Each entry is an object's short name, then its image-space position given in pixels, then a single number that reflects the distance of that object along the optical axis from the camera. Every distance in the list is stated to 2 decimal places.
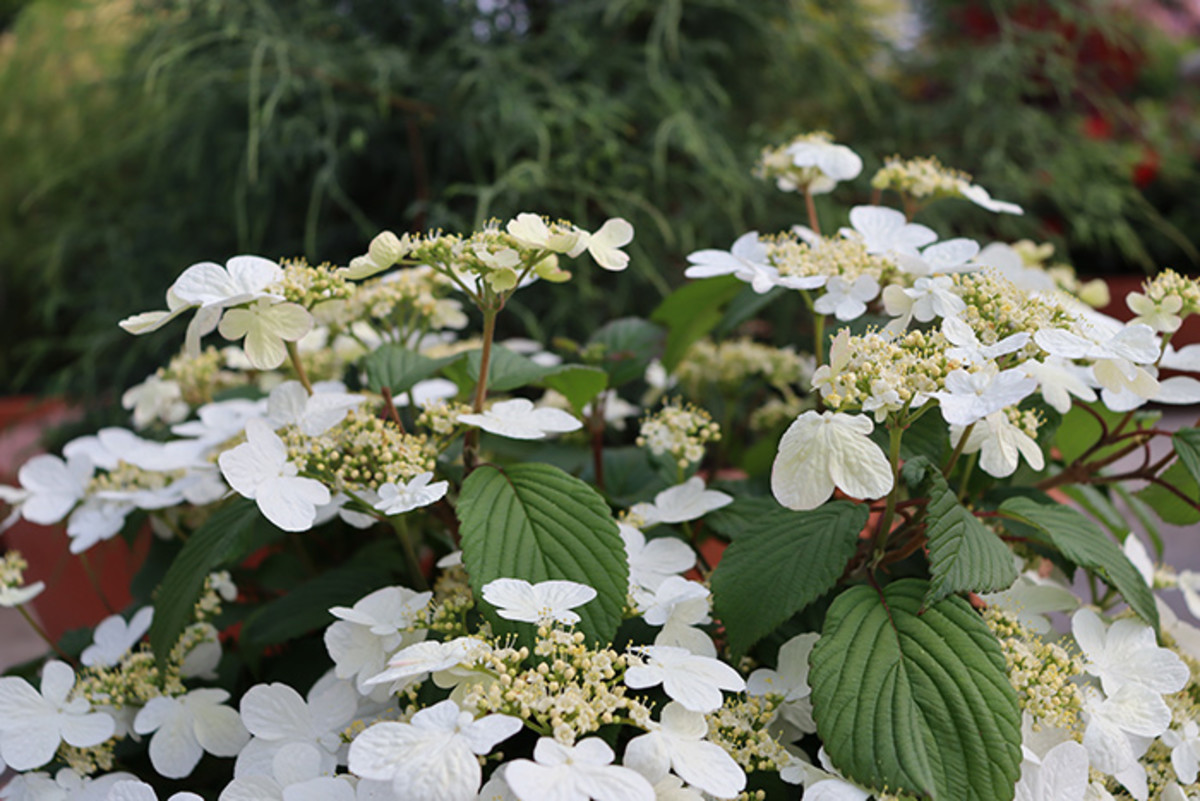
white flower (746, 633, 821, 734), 0.53
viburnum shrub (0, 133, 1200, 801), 0.45
